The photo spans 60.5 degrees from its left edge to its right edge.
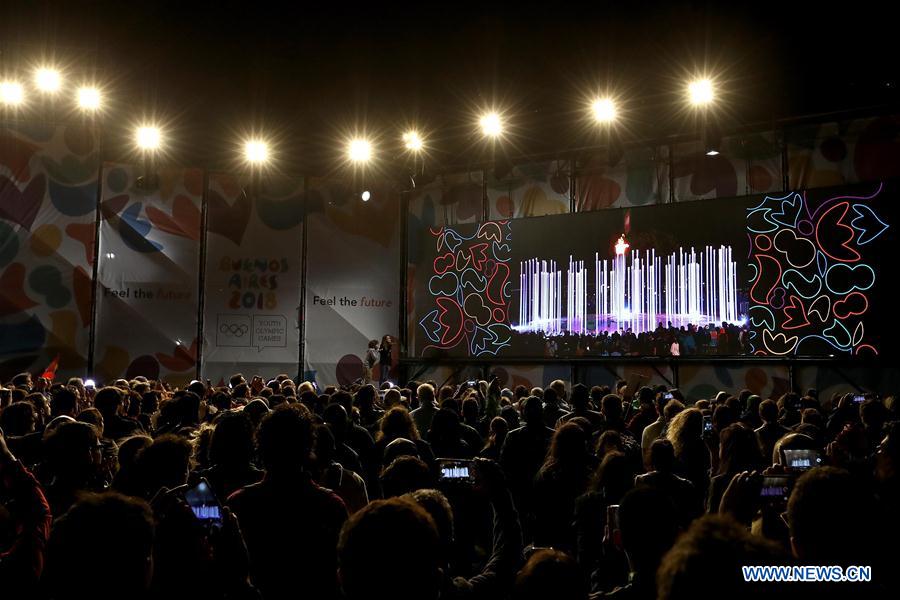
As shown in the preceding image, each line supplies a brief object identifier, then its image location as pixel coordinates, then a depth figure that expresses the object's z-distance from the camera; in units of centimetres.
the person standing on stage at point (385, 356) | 1792
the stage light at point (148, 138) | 1499
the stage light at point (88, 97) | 1304
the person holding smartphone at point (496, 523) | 231
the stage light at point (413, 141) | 1496
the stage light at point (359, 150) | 1537
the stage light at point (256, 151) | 1547
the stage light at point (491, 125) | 1402
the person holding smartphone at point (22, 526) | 228
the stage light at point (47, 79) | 1225
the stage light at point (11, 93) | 1301
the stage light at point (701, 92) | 1265
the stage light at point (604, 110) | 1364
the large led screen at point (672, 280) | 1336
